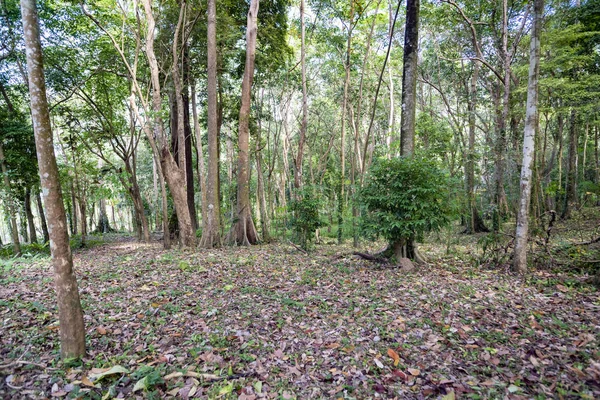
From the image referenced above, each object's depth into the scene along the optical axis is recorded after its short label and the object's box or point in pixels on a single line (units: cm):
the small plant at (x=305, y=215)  1016
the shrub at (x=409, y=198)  655
